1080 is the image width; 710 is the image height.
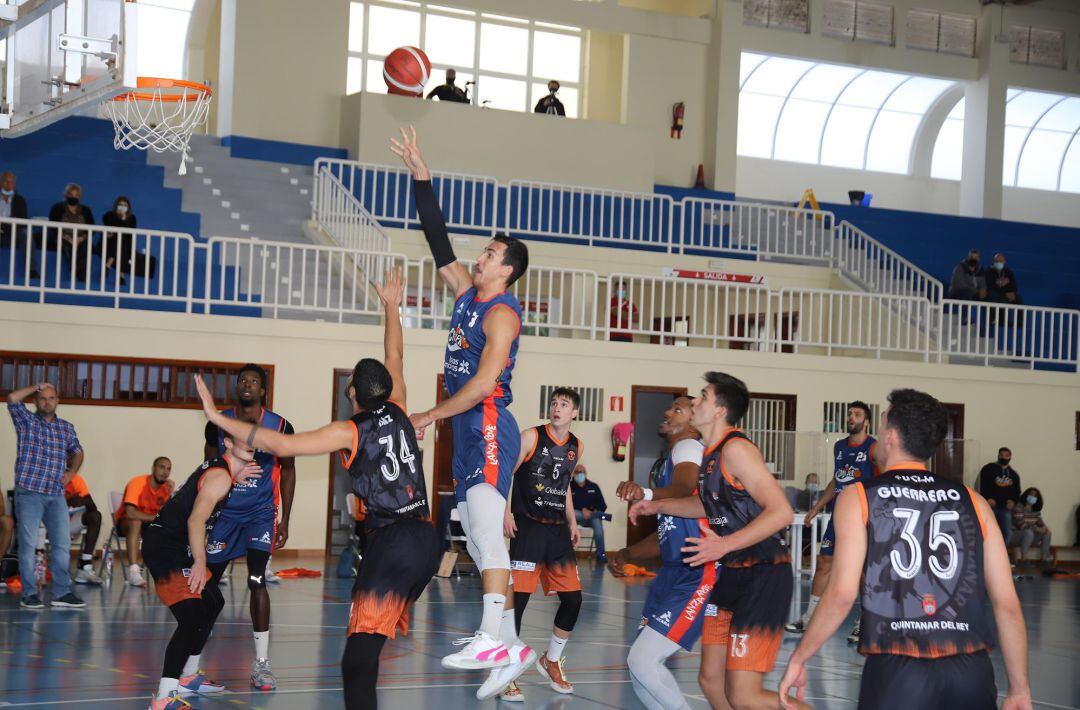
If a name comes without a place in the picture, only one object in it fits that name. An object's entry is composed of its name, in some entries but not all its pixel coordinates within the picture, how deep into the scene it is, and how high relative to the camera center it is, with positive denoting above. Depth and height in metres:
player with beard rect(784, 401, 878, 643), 11.73 -0.73
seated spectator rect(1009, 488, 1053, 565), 19.98 -2.15
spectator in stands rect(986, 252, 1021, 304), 23.84 +2.01
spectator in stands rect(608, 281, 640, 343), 19.38 +1.00
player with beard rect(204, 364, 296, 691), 7.95 -1.05
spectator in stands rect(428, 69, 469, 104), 24.73 +5.42
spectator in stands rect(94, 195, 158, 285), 16.38 +1.47
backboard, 8.47 +2.08
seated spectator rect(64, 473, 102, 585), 13.73 -1.82
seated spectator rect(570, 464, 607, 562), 17.53 -1.70
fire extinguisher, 27.33 +5.61
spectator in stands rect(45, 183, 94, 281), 17.17 +1.90
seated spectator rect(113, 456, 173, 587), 13.91 -1.62
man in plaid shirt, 11.77 -1.25
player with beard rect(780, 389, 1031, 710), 4.36 -0.73
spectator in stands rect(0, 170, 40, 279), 17.31 +2.01
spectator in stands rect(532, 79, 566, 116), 25.89 +5.50
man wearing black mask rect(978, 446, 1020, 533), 19.63 -1.48
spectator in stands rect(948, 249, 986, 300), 23.16 +1.91
